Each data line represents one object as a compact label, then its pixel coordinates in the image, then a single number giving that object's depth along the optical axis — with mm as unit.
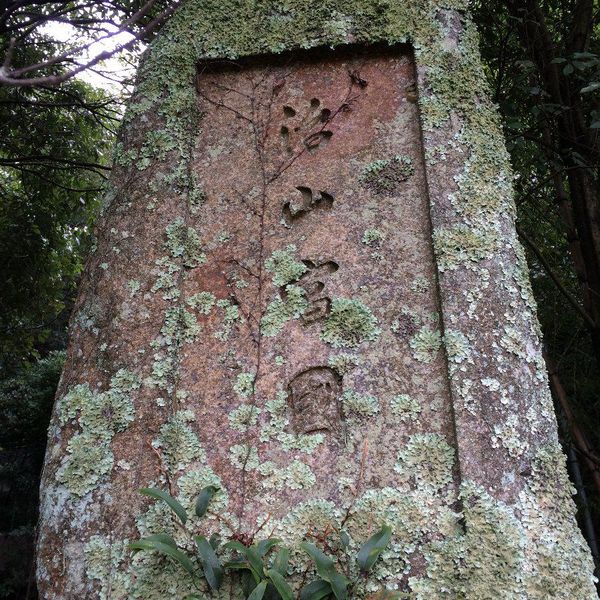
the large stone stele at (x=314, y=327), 1567
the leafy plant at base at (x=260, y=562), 1416
